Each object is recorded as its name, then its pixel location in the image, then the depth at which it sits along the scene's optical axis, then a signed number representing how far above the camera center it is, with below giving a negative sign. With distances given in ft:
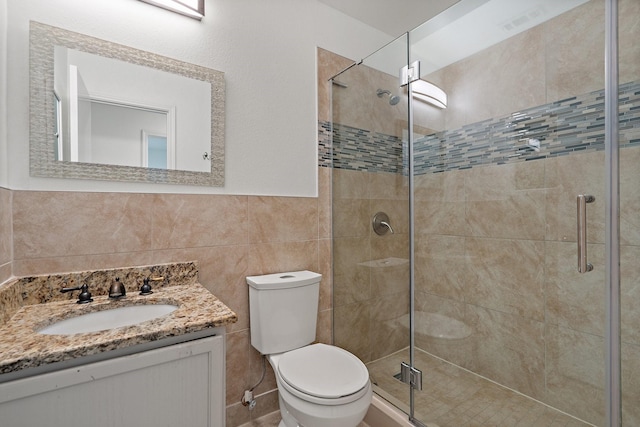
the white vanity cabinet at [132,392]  2.41 -1.65
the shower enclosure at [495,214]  3.89 -0.02
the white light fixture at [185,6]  4.56 +3.28
